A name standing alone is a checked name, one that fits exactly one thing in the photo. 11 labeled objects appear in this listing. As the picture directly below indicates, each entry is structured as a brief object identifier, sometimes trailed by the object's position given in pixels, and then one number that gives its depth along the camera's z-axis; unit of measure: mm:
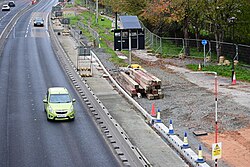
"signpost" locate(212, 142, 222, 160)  19844
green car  30297
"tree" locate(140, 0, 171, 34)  57688
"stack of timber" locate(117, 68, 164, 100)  35656
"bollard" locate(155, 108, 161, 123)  29572
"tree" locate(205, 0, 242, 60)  49906
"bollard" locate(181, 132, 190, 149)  24680
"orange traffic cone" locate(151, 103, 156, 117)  31000
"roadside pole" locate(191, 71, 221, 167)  19844
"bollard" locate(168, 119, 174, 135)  27078
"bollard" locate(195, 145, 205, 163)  22500
